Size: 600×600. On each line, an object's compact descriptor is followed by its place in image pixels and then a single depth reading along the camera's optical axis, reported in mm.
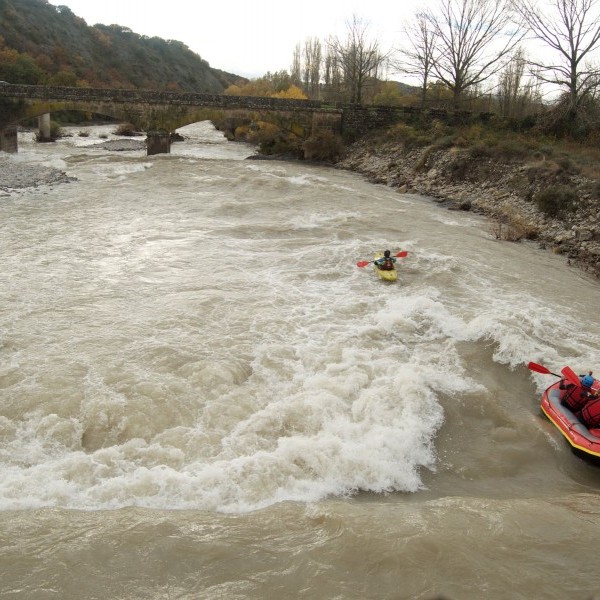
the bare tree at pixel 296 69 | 61650
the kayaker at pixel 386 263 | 11867
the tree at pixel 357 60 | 37812
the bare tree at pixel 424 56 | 32125
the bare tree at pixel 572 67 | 22516
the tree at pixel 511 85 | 32531
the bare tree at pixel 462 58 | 30625
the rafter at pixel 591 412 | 6445
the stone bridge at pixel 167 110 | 30516
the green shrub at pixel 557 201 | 16594
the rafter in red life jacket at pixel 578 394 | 6660
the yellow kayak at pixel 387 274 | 11688
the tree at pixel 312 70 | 57559
